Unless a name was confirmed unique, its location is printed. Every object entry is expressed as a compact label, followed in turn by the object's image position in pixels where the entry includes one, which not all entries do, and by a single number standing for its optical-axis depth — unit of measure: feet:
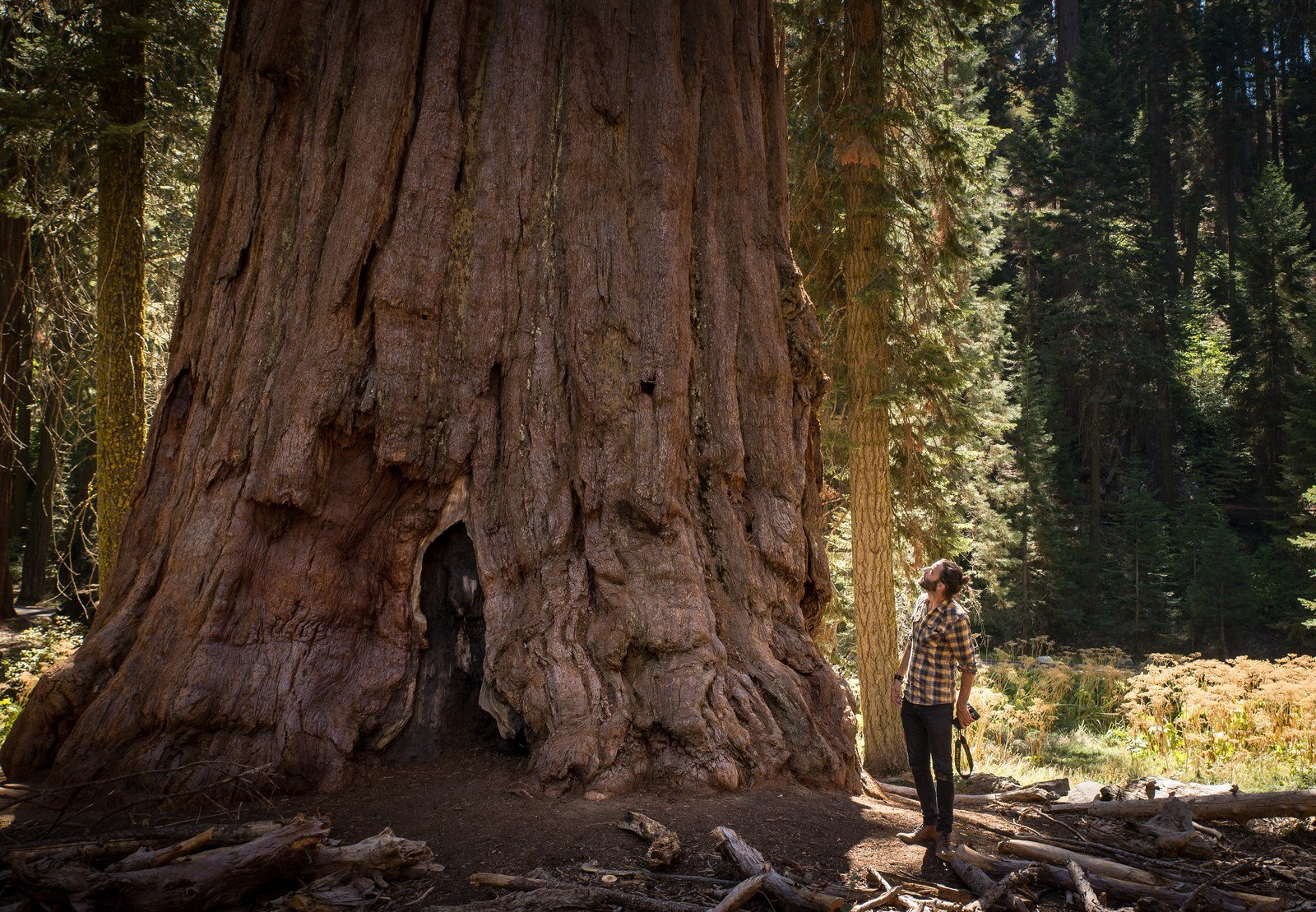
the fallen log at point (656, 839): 13.07
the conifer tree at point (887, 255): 34.12
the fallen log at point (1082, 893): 12.71
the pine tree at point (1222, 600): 81.00
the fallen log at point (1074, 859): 14.56
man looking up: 15.99
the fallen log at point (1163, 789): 20.84
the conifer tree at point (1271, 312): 95.55
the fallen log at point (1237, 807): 18.17
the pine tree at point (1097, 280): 104.01
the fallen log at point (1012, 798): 20.61
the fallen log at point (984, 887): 12.91
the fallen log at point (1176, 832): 16.40
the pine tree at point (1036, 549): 85.97
